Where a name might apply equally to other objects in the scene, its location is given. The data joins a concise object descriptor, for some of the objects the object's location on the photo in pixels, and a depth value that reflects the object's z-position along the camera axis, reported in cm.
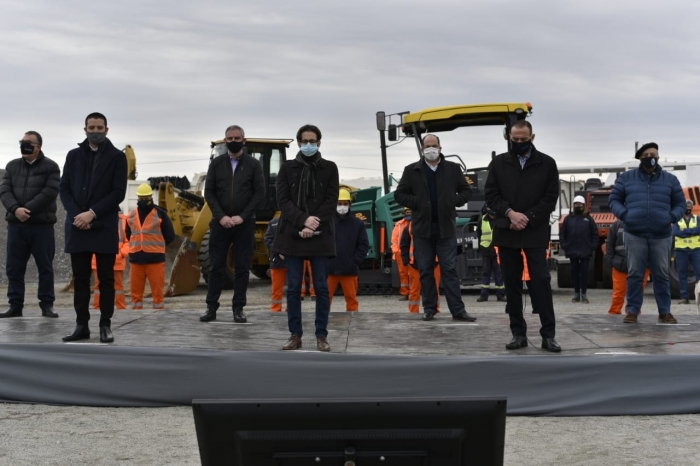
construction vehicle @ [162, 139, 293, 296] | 1884
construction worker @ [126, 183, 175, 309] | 1238
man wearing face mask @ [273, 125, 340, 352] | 732
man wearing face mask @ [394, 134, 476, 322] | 934
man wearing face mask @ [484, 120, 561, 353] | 721
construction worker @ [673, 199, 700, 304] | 1606
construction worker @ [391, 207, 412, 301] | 1602
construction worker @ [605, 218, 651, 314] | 1120
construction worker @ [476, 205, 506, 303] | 1703
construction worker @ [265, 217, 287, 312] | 1234
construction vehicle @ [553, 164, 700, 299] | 1993
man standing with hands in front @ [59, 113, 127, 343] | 756
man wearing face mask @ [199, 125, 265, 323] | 888
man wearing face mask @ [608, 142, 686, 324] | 894
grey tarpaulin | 670
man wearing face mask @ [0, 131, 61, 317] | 952
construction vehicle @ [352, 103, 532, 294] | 1650
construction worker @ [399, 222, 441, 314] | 1207
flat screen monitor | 248
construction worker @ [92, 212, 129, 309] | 1306
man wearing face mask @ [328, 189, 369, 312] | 1124
